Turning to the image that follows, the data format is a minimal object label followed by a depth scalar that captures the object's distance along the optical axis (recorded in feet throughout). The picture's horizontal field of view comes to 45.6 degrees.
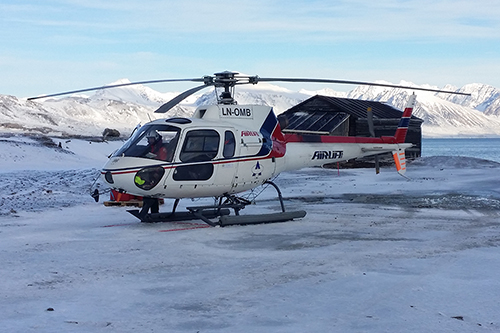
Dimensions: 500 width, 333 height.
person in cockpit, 37.60
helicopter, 37.47
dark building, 114.73
